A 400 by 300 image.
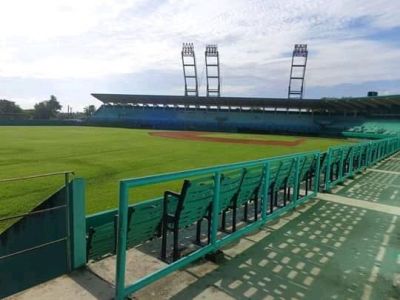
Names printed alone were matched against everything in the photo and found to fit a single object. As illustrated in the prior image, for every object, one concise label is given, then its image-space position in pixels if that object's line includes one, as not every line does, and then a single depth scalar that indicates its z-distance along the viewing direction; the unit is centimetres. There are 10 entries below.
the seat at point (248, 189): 477
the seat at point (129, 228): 368
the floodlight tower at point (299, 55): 7681
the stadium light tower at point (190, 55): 8574
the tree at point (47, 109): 9644
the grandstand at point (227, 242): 347
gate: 362
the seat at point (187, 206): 367
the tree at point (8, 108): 10241
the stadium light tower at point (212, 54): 8431
